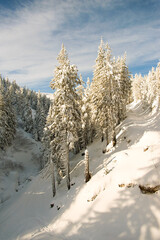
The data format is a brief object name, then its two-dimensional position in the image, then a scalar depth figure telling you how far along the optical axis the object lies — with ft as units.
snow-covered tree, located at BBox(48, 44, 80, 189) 53.06
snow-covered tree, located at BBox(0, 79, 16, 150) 118.83
